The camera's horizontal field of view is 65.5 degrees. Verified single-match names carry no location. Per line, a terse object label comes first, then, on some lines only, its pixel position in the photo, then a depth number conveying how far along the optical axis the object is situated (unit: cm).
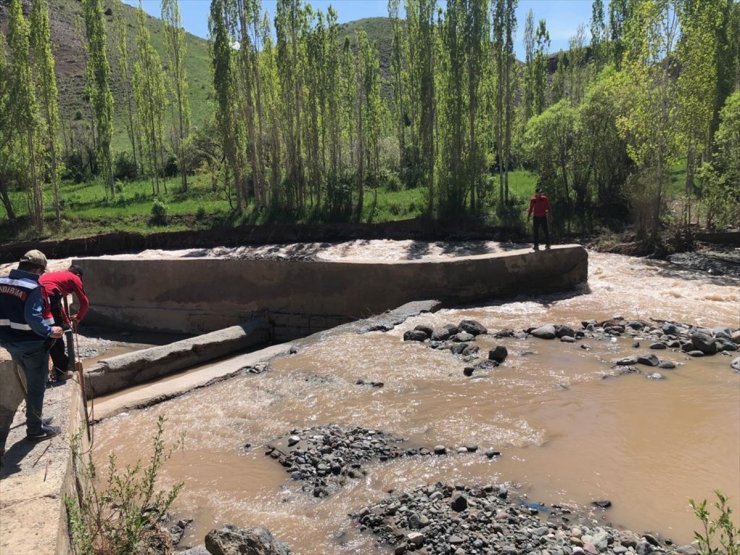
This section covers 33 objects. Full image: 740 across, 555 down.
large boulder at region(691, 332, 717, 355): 928
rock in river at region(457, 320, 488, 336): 1073
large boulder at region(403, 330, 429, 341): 1052
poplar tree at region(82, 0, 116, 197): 2880
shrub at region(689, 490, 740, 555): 272
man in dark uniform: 501
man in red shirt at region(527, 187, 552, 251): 1408
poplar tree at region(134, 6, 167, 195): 3244
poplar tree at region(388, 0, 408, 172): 3350
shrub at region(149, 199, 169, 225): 2461
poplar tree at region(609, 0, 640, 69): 3212
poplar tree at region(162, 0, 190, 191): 3206
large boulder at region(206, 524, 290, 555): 423
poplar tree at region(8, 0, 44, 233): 2242
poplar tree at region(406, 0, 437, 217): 2265
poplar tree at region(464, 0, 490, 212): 2152
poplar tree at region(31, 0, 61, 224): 2356
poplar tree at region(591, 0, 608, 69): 3497
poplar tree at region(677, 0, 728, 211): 1653
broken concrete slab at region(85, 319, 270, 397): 1001
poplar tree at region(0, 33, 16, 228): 2234
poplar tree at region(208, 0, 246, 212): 2336
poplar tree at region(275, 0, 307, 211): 2352
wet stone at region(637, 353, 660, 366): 883
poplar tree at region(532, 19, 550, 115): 3716
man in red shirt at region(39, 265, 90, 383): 643
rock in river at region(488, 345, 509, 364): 920
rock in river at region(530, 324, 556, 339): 1046
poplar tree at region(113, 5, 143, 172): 3497
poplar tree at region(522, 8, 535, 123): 3744
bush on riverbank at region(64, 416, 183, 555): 367
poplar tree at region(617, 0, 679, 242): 1670
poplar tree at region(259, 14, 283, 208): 2461
